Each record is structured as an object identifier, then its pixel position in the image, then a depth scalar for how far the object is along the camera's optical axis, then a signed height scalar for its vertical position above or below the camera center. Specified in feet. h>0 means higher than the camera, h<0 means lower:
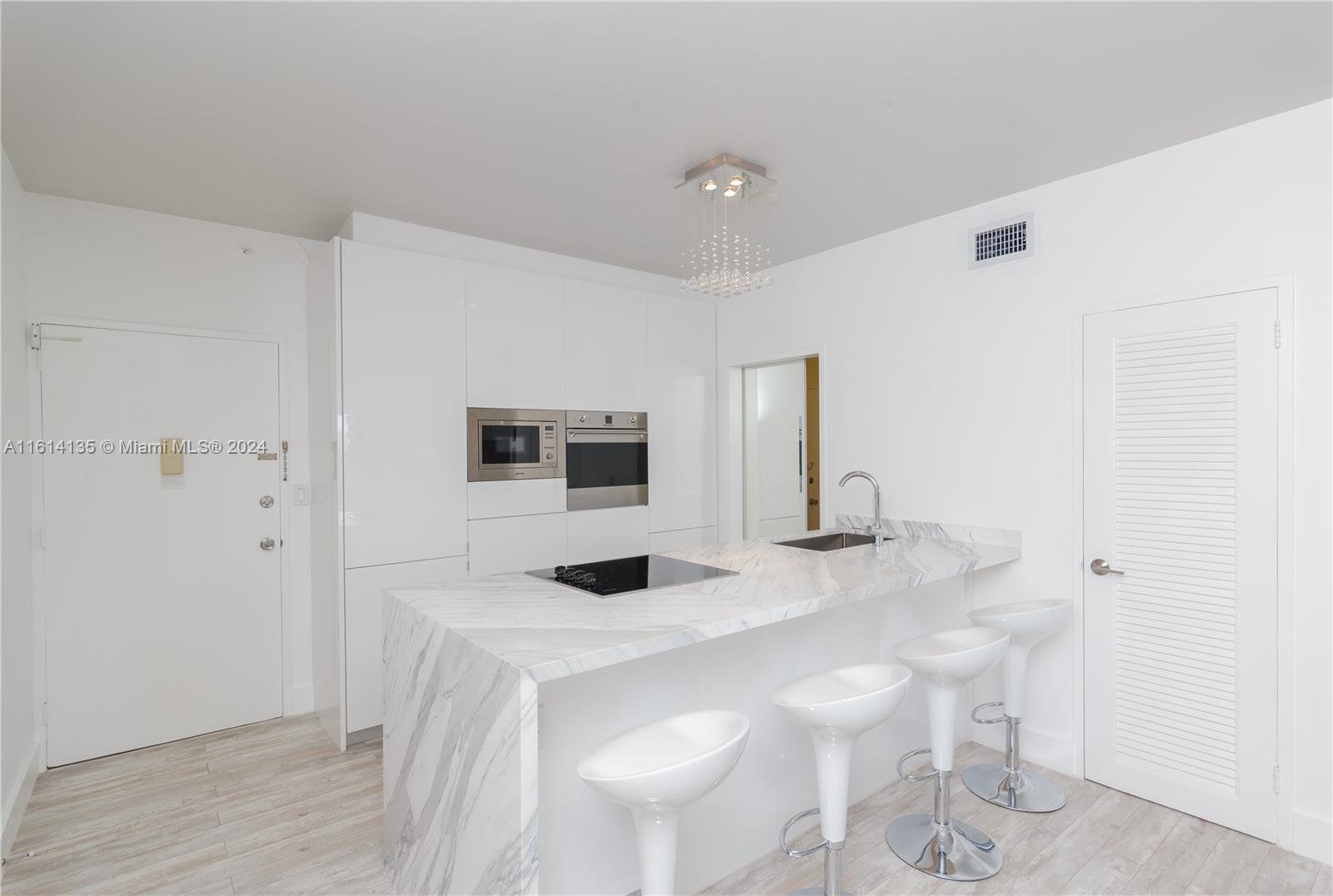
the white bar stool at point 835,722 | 5.74 -2.52
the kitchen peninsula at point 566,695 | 5.09 -2.46
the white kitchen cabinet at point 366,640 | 10.30 -3.12
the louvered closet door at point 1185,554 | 7.93 -1.53
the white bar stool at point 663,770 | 4.66 -2.43
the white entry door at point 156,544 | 10.09 -1.60
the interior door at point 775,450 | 15.67 -0.24
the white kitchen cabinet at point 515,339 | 11.53 +1.88
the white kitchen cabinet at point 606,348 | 12.76 +1.89
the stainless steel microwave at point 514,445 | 11.53 -0.04
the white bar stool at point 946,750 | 7.16 -3.53
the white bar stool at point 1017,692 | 8.71 -3.51
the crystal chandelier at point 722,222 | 8.96 +3.67
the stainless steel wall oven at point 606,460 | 12.78 -0.36
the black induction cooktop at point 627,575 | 7.21 -1.59
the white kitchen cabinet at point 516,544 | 11.55 -1.85
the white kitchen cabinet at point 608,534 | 12.82 -1.86
